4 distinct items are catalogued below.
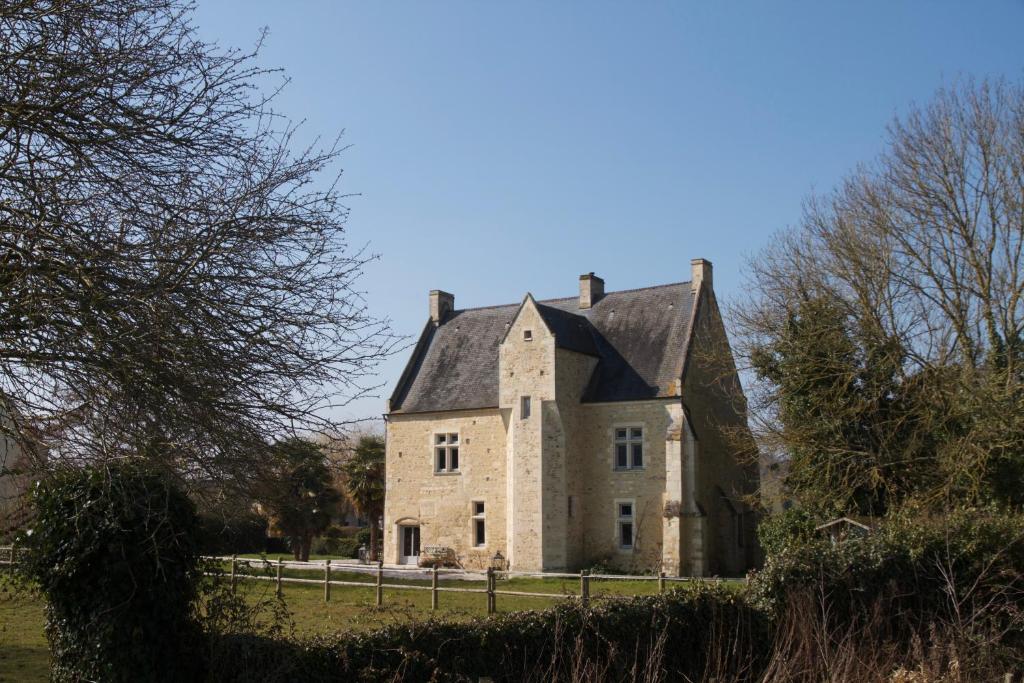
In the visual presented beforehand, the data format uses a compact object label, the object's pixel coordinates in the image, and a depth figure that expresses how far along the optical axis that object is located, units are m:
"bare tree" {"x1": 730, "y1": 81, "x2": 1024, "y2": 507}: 20.03
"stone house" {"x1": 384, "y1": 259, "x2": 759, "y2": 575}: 29.25
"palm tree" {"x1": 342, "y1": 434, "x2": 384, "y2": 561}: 37.03
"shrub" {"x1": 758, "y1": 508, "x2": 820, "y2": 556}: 24.25
